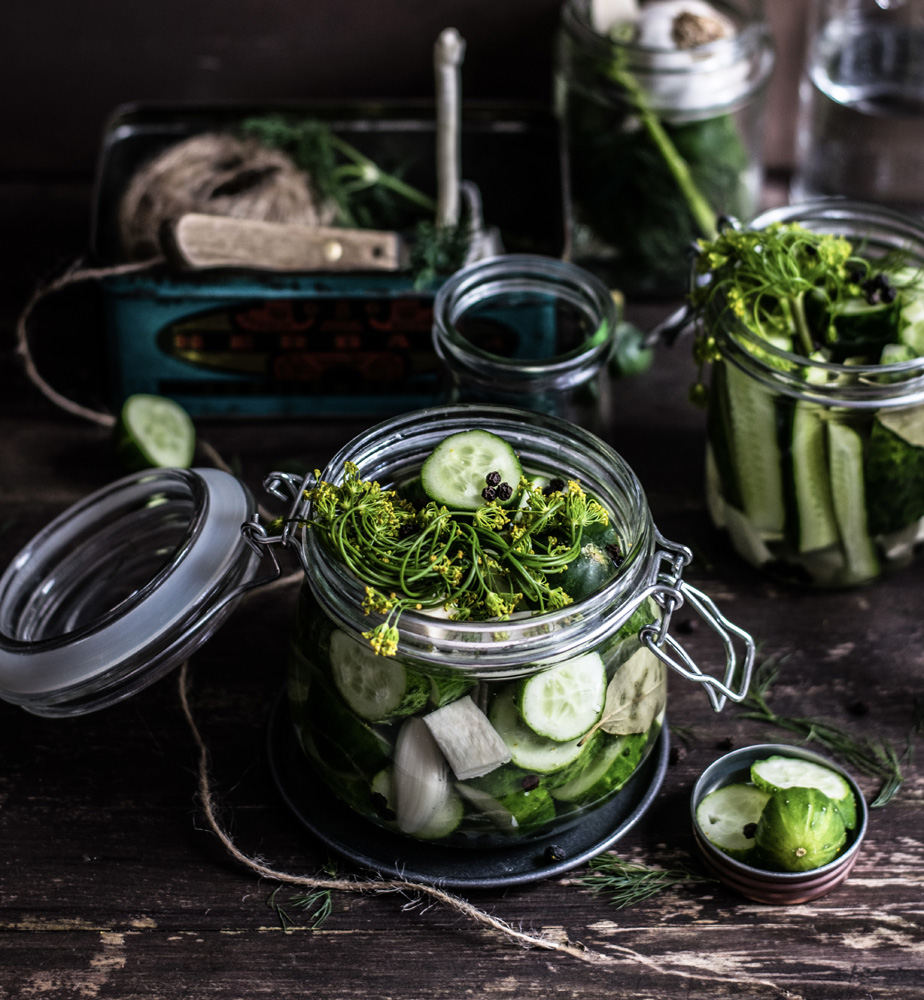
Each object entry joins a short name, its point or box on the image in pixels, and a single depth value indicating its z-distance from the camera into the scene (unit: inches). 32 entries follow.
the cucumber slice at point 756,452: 33.5
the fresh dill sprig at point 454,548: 29.8
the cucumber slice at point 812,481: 33.2
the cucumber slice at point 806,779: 31.6
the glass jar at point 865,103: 40.5
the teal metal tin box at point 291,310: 36.0
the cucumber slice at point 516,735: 30.1
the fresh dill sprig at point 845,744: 32.6
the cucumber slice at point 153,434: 35.6
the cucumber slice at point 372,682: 30.1
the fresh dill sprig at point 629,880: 31.5
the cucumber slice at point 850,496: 33.1
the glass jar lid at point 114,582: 30.8
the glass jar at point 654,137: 38.0
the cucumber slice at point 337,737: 30.5
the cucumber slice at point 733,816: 31.4
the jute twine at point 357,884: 31.1
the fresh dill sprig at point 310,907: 31.3
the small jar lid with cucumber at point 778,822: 30.8
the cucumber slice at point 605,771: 30.9
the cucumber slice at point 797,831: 30.8
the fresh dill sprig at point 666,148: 38.0
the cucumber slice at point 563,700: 30.0
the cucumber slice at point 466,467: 30.5
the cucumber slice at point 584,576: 30.3
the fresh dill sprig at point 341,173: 38.8
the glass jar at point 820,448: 32.7
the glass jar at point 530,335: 33.6
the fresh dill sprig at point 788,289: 33.0
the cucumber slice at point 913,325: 33.1
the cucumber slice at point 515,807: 30.5
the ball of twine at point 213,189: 37.5
